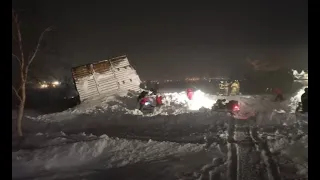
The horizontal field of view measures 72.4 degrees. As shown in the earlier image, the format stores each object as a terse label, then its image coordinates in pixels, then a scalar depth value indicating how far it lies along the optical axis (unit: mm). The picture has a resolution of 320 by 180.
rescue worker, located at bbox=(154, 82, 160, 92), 15344
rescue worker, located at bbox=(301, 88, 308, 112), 10781
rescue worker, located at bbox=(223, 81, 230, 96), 16275
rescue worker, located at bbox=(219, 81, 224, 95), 16271
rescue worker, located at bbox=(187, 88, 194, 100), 14257
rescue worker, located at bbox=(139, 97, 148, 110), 12439
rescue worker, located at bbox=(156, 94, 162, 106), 12865
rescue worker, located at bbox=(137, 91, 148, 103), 13361
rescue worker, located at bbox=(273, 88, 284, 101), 13713
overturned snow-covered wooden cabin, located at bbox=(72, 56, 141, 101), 14851
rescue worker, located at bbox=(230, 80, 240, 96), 16107
